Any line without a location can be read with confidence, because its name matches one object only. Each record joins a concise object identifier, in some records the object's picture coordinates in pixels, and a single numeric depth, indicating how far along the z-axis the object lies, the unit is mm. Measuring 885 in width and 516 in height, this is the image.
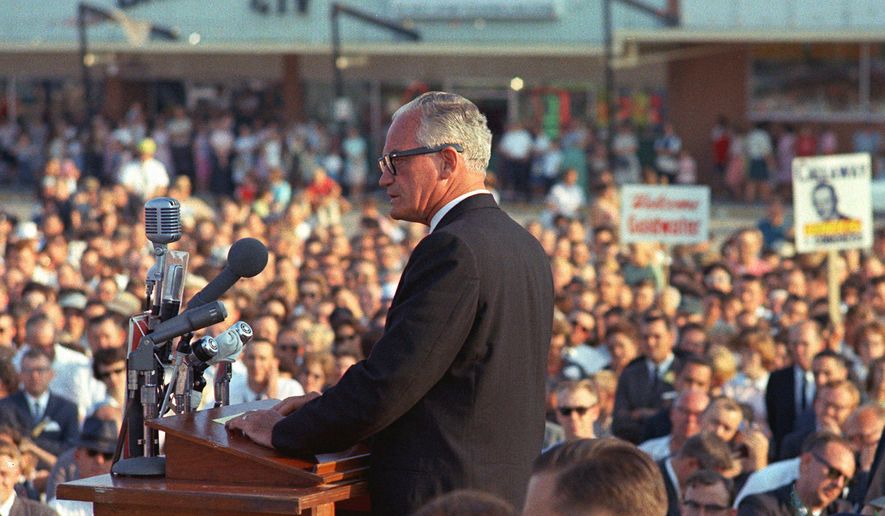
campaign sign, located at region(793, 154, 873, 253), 24128
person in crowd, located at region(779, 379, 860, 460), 15683
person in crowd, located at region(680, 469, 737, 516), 12532
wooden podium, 6231
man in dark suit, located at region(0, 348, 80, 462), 16308
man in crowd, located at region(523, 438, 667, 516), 4723
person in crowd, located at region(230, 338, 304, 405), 16549
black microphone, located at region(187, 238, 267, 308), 6951
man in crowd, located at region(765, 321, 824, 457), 17798
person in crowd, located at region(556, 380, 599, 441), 14917
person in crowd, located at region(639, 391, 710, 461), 15711
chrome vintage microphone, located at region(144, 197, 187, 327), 6816
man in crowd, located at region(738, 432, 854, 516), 13327
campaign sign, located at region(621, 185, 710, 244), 28244
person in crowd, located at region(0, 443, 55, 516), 11496
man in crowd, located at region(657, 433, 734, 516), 13618
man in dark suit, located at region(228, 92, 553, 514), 6525
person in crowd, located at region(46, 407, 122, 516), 13597
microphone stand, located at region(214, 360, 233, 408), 7114
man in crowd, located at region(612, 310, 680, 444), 17386
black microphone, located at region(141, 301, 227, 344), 6532
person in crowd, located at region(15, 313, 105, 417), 17798
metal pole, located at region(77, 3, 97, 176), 51236
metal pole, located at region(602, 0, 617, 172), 44310
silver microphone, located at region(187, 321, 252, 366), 6610
